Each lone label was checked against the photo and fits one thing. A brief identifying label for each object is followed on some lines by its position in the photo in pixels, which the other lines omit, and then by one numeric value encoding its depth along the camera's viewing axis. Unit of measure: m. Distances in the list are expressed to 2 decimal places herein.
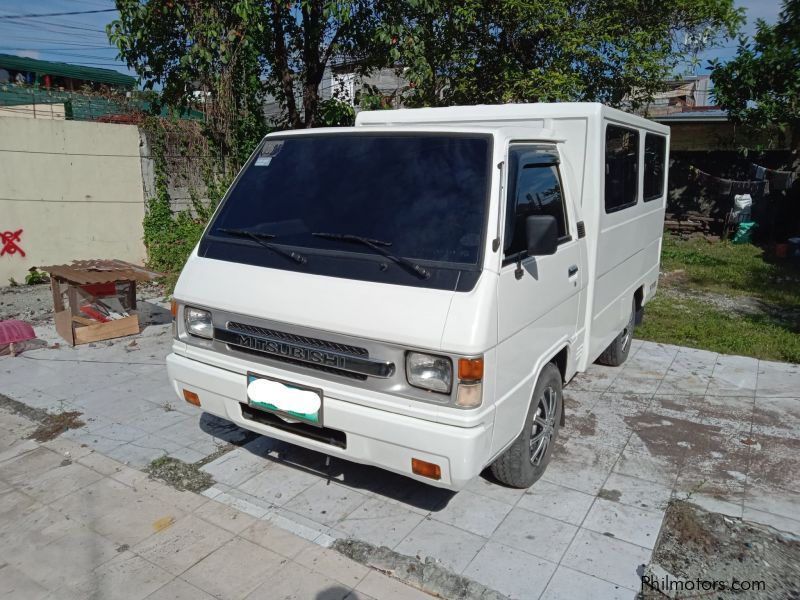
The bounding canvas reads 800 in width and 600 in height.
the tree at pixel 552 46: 9.33
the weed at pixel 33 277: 9.09
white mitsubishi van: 2.96
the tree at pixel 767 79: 11.73
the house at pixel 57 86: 11.66
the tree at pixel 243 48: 7.95
